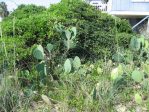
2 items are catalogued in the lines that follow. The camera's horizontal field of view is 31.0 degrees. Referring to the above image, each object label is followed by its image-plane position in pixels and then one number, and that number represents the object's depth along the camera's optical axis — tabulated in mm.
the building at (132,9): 15031
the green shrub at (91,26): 5180
